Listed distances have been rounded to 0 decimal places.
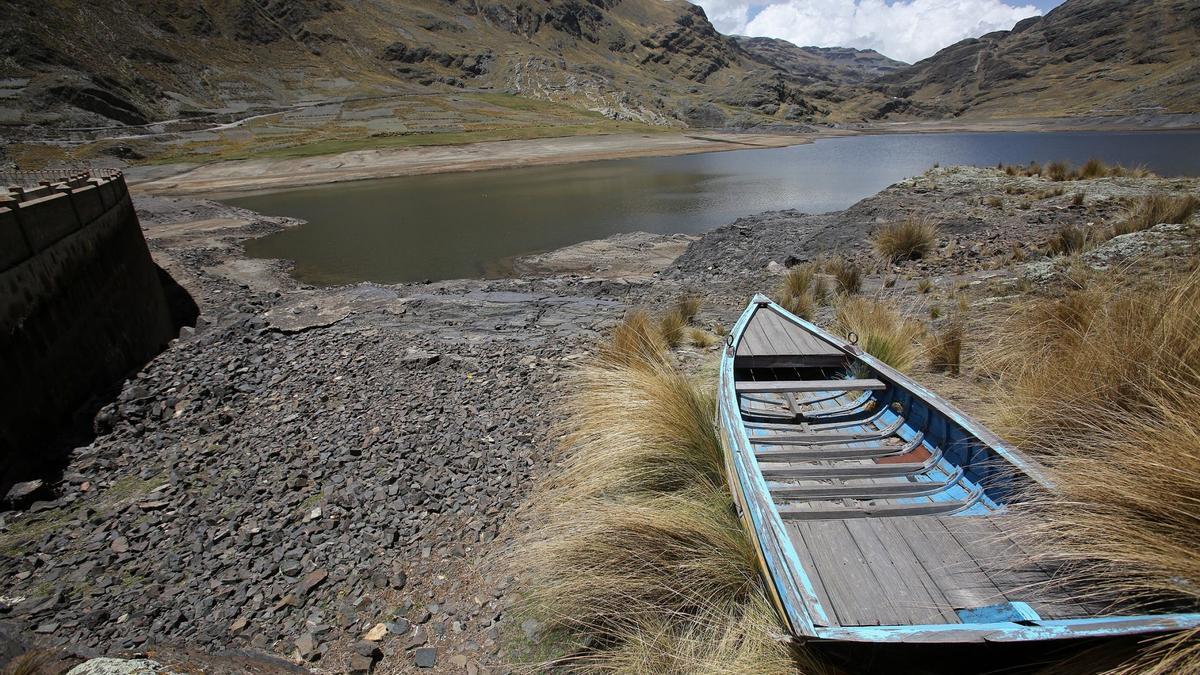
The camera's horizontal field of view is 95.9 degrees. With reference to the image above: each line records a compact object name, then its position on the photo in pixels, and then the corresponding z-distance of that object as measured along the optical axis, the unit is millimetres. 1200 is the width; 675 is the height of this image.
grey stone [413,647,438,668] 3338
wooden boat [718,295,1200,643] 2334
